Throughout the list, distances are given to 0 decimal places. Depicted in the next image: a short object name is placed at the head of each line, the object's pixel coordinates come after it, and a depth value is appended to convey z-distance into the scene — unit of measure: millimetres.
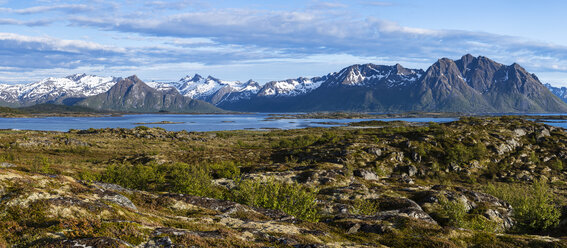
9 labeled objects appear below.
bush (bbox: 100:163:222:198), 50938
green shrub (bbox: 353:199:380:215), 47625
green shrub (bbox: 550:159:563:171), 119438
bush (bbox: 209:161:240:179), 79188
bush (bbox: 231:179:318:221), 38219
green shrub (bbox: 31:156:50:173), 58188
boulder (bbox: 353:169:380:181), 85594
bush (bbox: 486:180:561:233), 45844
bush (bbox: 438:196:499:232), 42562
